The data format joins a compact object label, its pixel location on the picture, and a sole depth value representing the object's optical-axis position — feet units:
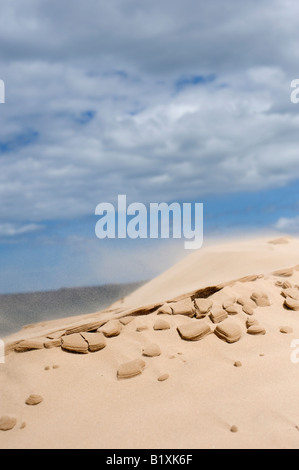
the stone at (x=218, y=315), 11.91
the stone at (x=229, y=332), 11.25
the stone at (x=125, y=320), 11.87
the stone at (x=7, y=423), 8.74
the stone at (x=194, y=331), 11.17
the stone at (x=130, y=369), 9.91
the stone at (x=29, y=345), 10.98
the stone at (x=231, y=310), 12.37
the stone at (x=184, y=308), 12.21
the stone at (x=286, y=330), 12.02
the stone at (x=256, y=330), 11.73
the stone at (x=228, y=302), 12.54
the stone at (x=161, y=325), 11.55
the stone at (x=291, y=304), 13.60
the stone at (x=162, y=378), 9.80
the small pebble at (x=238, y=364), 10.34
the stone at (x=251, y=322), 12.02
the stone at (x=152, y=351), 10.57
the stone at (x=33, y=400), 9.34
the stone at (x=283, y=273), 16.18
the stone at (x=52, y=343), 10.98
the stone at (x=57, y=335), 11.35
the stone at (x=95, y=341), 10.74
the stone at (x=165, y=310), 12.30
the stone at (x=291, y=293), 14.16
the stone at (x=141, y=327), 11.53
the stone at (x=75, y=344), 10.70
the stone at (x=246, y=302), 12.96
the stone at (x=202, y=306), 12.04
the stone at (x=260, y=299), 13.42
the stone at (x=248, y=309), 12.63
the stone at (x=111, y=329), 11.26
